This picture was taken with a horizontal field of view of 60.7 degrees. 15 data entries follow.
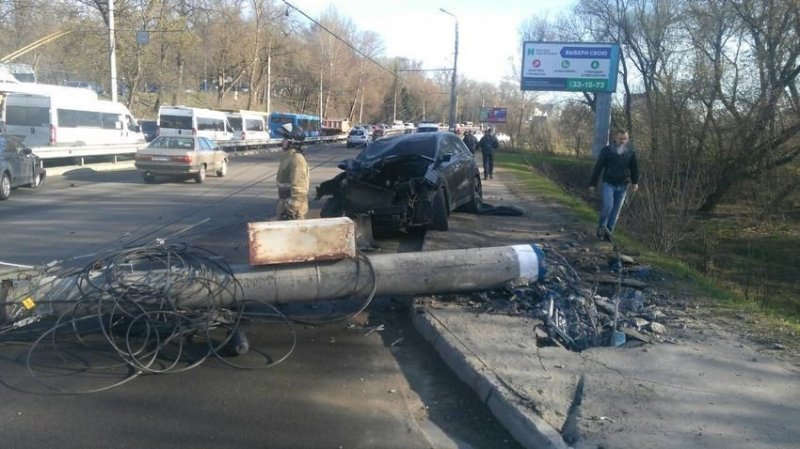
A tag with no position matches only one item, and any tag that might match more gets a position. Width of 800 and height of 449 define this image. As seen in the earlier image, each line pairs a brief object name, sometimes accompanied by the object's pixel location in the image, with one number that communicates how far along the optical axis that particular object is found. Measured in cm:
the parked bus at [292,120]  5682
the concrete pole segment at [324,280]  589
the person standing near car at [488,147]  2473
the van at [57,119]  2356
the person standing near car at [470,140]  2828
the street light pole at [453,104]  4877
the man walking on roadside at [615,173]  1018
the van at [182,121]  3328
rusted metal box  607
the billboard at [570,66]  3352
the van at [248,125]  4344
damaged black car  1030
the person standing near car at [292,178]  778
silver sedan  2022
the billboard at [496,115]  5820
